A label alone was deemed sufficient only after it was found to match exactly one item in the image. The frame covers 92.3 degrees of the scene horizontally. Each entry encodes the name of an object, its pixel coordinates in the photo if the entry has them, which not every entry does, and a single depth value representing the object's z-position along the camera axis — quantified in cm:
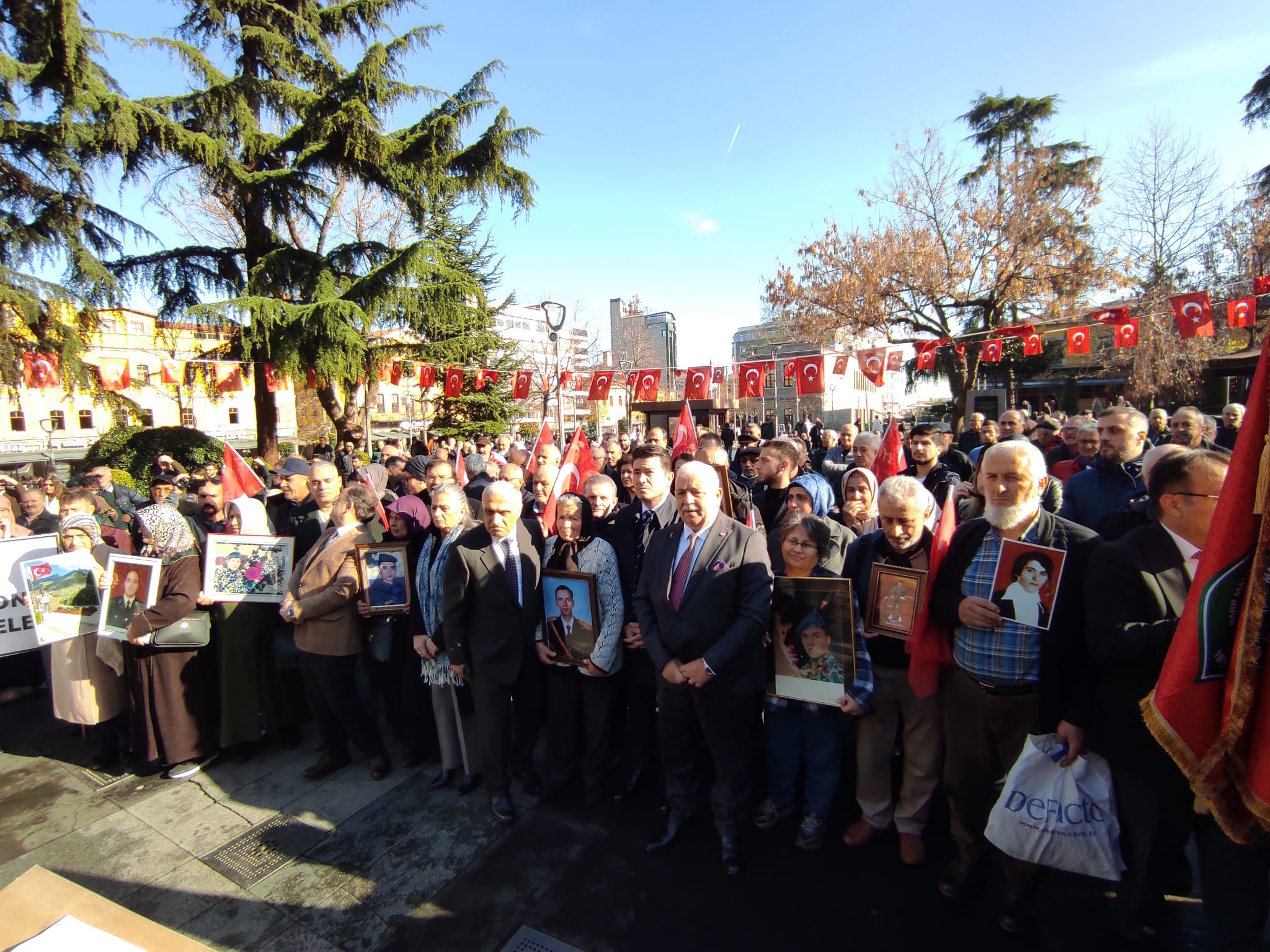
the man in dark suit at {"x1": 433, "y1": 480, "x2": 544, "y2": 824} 345
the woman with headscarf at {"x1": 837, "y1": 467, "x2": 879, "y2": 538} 391
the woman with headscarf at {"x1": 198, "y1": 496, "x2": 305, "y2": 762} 425
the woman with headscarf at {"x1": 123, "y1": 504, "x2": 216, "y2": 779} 402
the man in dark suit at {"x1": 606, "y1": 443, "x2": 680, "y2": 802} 362
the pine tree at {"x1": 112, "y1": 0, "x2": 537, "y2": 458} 1370
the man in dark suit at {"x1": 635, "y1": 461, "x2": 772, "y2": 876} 295
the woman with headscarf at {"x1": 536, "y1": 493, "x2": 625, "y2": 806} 347
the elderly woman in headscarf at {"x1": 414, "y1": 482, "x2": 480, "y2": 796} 373
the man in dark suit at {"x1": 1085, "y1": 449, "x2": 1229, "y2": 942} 213
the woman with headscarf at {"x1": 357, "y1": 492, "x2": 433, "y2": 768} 412
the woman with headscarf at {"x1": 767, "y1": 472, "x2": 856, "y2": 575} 329
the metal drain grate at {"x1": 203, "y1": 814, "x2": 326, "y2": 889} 322
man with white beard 240
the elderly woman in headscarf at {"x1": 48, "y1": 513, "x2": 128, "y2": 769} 423
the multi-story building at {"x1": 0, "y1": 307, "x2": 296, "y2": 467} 3491
